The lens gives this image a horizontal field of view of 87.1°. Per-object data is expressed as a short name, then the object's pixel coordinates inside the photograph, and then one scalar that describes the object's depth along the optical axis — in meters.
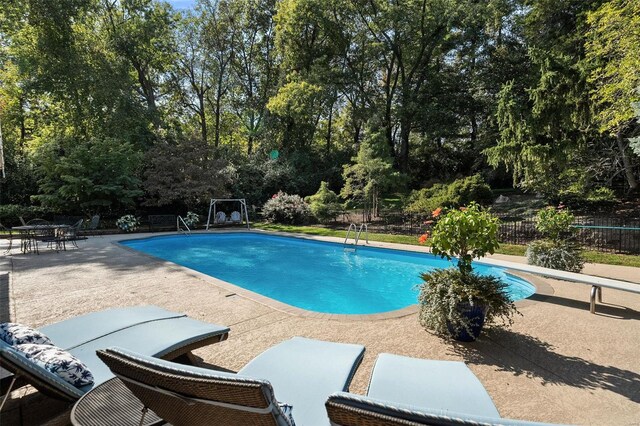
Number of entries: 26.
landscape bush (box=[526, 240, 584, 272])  6.10
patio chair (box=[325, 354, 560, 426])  0.98
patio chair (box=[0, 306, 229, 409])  1.85
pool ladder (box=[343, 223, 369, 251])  11.45
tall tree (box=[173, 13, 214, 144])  24.58
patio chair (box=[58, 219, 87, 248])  10.06
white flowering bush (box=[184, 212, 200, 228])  16.17
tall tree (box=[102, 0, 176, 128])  20.72
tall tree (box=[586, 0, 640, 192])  8.66
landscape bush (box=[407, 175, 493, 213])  14.33
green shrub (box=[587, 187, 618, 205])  13.08
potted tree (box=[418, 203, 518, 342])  3.52
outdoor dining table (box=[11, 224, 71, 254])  9.15
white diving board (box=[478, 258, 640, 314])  4.30
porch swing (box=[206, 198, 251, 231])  17.03
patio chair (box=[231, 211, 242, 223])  17.55
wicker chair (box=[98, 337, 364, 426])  1.29
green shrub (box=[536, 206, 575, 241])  6.57
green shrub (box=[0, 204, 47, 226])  14.12
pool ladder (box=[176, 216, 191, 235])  15.29
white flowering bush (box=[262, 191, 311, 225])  17.38
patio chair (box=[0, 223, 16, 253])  12.88
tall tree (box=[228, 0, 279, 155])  25.00
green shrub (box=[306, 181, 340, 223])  16.64
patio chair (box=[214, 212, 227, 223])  17.06
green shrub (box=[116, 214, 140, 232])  14.83
